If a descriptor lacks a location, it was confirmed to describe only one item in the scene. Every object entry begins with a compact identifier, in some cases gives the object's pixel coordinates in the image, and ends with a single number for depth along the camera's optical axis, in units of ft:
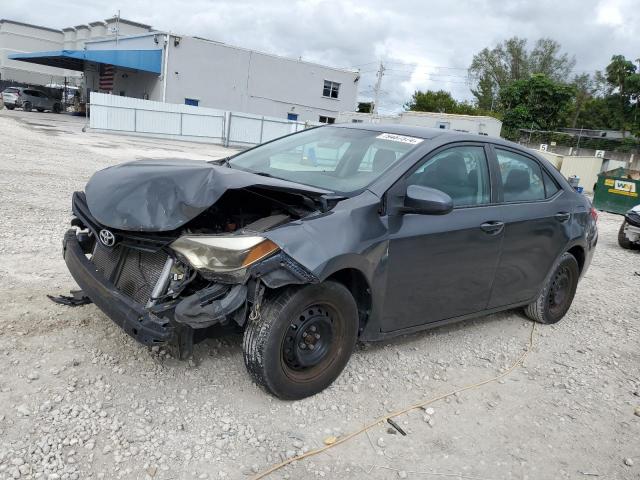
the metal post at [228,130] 91.86
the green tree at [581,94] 170.19
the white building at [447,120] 107.65
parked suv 119.14
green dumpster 50.43
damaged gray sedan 9.84
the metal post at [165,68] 109.40
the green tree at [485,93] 196.95
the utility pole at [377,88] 176.57
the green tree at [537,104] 122.62
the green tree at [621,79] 137.49
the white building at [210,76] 112.47
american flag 136.56
